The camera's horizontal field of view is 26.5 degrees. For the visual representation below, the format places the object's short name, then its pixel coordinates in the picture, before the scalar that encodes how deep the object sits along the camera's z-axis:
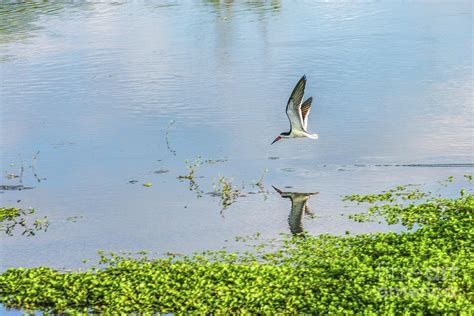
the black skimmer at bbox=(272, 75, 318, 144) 22.63
